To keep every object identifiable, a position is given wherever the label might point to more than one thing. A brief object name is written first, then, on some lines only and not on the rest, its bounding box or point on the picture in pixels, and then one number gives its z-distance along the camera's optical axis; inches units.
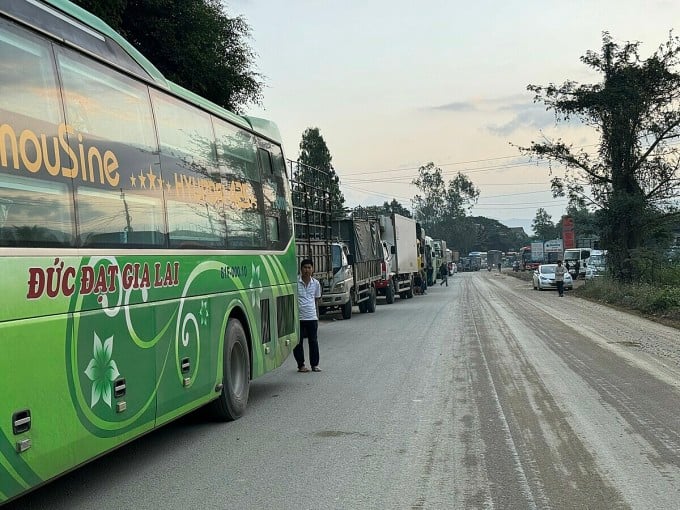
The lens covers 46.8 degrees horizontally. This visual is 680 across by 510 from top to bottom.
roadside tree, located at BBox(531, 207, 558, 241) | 6722.4
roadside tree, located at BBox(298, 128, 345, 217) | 2901.1
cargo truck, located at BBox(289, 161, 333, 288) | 660.7
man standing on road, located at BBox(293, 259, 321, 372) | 480.7
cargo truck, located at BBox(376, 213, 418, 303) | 1314.0
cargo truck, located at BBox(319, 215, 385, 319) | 948.0
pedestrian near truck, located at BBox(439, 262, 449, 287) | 2207.2
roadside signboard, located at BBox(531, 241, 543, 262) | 3567.9
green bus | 185.9
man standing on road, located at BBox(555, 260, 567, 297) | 1475.1
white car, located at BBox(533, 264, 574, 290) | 1716.3
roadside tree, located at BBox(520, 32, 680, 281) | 1403.8
